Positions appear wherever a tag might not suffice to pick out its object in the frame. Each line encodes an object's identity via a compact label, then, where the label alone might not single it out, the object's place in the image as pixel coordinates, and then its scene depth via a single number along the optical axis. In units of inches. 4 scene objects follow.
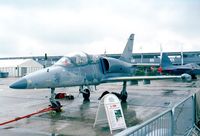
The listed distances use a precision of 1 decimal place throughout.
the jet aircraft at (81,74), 423.9
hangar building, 2294.5
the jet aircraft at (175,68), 1471.5
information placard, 289.1
